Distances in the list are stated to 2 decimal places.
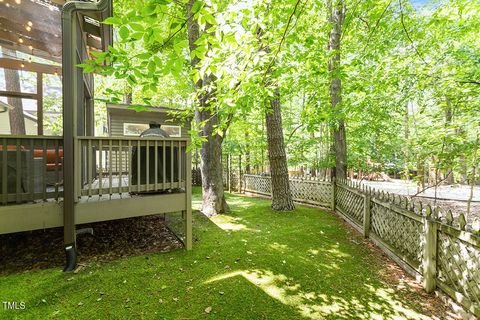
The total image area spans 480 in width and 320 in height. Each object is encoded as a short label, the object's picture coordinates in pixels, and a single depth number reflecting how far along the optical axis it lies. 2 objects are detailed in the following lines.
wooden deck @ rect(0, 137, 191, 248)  2.93
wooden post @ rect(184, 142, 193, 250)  4.02
